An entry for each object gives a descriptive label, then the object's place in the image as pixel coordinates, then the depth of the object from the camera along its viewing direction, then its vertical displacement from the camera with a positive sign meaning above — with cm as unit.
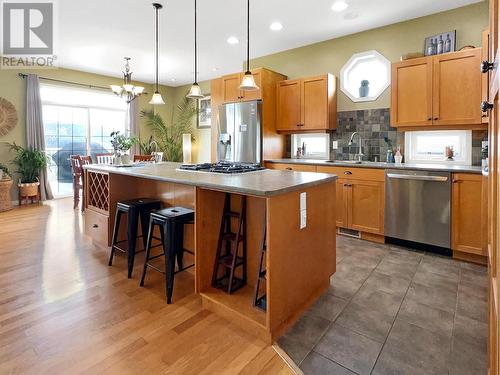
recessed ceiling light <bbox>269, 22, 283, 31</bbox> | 397 +198
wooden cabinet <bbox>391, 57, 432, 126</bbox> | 335 +93
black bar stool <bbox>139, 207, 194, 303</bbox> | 219 -41
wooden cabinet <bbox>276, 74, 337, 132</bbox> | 427 +104
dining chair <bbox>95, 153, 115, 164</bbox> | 558 +32
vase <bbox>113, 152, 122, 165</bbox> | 331 +18
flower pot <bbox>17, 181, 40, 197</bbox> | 550 -23
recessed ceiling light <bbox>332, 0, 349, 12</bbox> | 336 +192
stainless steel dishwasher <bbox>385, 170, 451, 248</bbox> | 299 -32
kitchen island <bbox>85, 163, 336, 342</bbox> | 173 -41
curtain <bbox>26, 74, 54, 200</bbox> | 563 +112
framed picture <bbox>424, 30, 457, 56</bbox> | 346 +151
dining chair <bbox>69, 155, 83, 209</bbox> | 527 -3
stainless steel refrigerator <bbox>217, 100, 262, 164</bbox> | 458 +68
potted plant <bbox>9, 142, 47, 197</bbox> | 554 +20
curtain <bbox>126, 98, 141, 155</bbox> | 718 +133
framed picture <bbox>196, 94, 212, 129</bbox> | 738 +154
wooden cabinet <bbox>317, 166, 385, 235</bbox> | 344 -28
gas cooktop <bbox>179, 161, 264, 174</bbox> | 258 +7
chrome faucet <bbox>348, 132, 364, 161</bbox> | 415 +38
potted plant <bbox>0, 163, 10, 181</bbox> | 528 +6
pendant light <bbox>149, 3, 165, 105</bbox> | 344 +94
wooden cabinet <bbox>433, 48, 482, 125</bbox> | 304 +90
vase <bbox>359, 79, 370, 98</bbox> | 414 +119
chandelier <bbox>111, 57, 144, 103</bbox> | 448 +130
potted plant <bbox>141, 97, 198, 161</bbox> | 762 +122
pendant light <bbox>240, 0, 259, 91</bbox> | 284 +88
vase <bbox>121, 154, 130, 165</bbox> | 332 +19
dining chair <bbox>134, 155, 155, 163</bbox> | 553 +32
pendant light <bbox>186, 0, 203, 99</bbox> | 315 +87
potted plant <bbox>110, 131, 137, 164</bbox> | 325 +31
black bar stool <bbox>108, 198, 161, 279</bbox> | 258 -38
